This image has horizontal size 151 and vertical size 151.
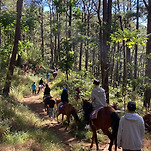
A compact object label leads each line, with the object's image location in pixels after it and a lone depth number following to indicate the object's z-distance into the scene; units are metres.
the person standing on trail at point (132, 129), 4.12
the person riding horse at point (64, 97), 10.31
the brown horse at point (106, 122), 5.91
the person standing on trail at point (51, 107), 11.07
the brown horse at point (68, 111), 9.25
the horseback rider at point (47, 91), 12.95
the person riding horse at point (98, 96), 7.00
